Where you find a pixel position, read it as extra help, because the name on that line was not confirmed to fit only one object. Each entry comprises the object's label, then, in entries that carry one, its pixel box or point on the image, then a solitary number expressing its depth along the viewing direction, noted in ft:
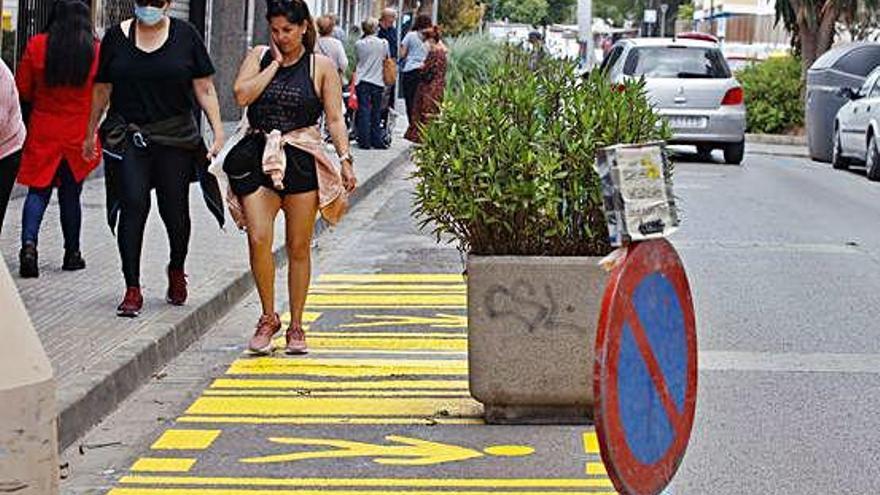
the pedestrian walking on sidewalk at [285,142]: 30.99
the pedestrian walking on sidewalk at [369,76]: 79.56
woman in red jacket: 36.50
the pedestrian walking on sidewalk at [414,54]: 84.33
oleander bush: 26.00
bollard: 13.09
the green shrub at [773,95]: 122.11
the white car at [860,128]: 82.79
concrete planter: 25.93
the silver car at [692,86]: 83.56
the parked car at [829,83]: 99.71
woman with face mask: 32.94
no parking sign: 15.10
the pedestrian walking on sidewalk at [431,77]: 80.53
